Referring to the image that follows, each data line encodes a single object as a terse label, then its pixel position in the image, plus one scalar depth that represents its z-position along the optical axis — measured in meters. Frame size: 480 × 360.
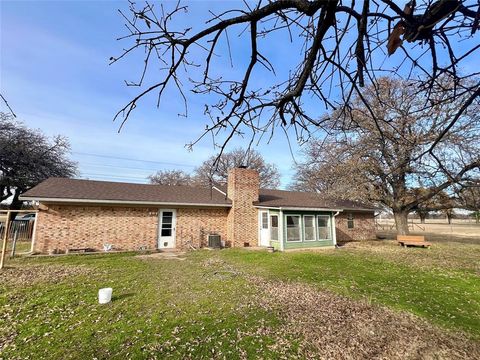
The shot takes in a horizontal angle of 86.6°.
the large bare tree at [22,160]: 20.67
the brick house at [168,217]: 12.30
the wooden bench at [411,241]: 15.15
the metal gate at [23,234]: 13.69
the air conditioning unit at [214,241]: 14.59
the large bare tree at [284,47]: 1.56
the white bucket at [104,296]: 5.64
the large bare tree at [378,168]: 12.89
